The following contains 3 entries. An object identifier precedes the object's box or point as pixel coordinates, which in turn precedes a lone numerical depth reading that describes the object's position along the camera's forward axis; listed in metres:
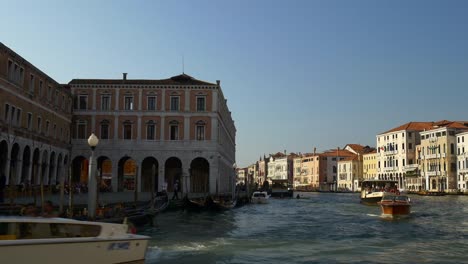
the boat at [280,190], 65.44
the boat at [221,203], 31.39
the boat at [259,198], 47.99
